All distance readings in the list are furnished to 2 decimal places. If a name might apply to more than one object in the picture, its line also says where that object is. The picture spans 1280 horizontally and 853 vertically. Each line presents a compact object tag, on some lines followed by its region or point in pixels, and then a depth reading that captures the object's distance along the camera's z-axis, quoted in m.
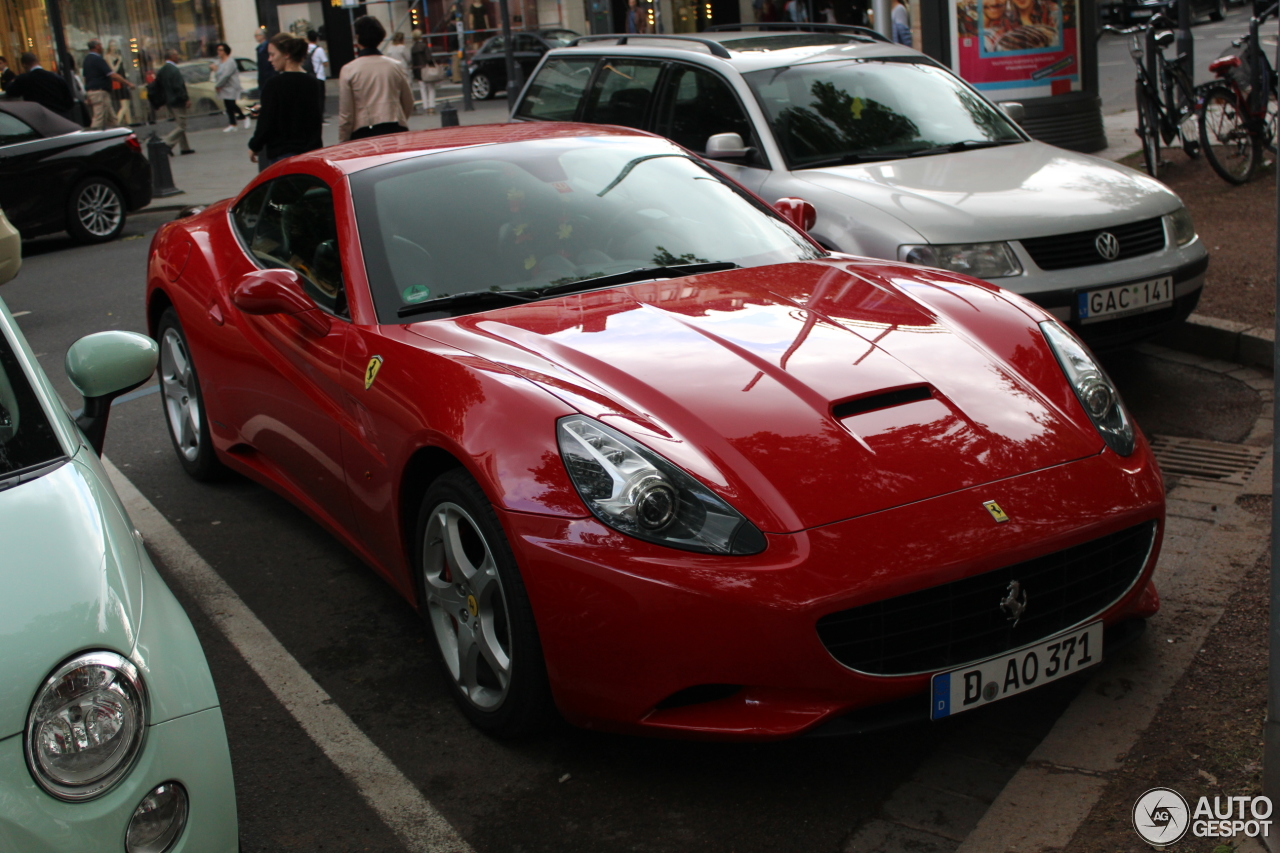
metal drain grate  4.88
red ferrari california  2.78
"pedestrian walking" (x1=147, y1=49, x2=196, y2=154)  21.45
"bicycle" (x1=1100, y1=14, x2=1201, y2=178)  10.43
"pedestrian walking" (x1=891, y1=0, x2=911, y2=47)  19.55
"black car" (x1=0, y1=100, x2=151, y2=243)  12.49
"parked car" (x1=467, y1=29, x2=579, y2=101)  27.95
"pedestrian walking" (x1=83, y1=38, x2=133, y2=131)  21.92
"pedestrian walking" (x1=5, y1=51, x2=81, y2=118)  16.34
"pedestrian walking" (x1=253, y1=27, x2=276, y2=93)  20.16
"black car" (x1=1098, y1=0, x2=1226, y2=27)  29.44
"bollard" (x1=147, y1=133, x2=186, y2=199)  16.22
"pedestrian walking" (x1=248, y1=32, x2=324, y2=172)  9.45
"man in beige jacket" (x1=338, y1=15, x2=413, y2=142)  9.77
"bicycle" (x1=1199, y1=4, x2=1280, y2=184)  9.95
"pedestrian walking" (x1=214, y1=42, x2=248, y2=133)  24.69
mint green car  1.94
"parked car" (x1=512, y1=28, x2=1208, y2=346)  5.58
